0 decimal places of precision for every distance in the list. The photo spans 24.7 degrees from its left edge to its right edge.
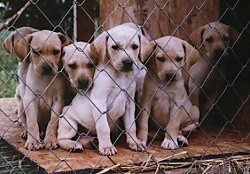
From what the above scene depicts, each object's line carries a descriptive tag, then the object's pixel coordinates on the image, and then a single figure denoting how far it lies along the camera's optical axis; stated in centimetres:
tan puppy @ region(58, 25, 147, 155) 276
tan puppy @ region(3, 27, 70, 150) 281
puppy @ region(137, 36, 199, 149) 293
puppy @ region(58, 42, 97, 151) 281
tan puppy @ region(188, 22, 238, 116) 326
